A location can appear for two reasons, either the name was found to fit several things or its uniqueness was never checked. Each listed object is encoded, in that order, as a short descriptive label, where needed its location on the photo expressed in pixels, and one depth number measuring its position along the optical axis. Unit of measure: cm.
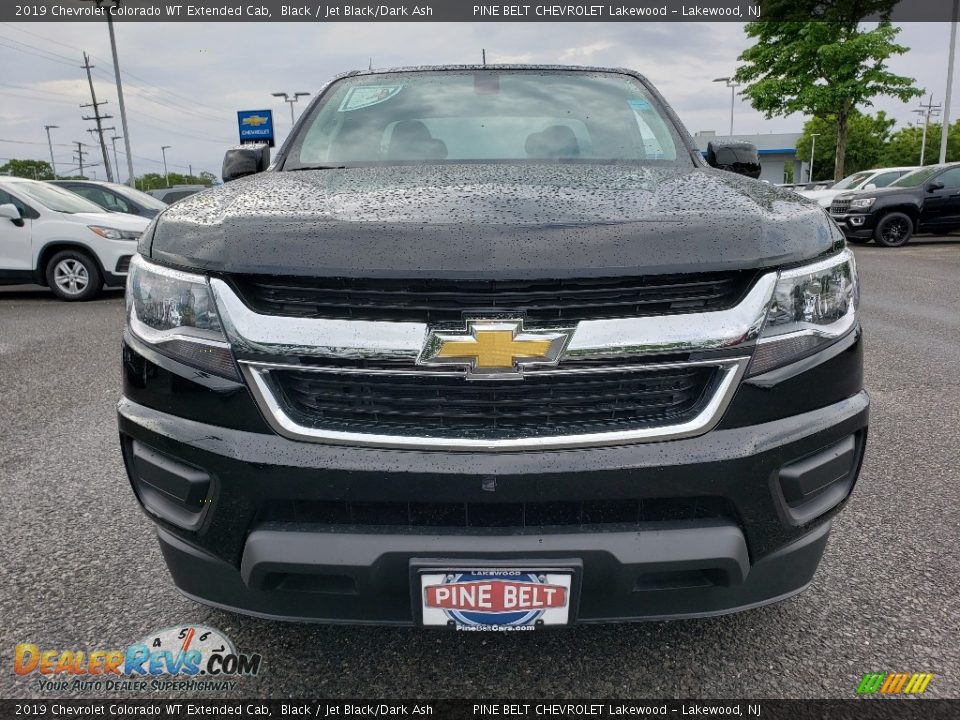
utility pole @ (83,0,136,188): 2883
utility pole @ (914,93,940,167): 8189
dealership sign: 3947
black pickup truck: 153
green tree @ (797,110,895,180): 6962
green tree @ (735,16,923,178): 2283
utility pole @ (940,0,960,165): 2401
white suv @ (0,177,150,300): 868
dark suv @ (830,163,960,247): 1403
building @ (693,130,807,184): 7662
